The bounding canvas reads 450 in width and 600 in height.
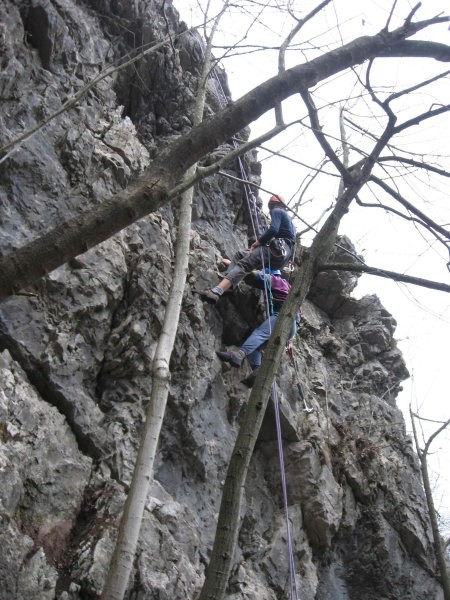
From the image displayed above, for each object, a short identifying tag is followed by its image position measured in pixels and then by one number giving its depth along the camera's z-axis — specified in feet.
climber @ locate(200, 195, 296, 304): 23.34
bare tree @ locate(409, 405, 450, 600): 22.21
